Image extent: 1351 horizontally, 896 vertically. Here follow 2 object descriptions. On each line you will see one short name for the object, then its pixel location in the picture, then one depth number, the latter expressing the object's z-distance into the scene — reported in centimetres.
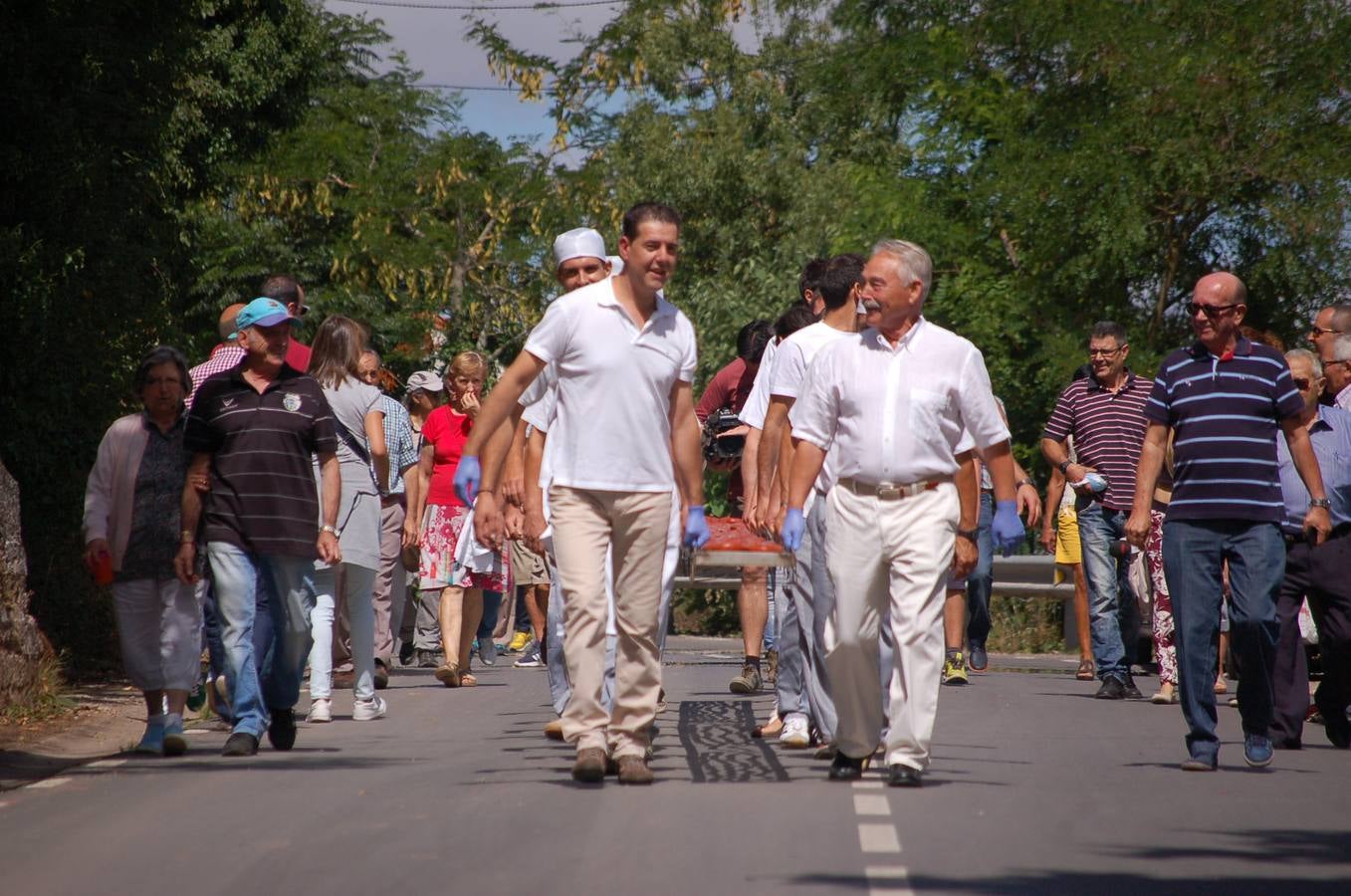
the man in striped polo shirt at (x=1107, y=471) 2766
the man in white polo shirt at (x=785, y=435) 1944
